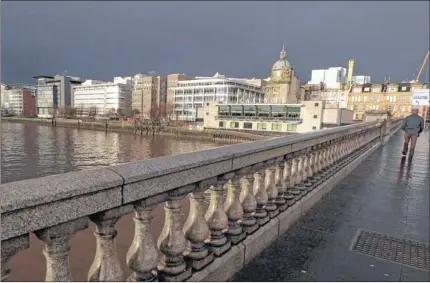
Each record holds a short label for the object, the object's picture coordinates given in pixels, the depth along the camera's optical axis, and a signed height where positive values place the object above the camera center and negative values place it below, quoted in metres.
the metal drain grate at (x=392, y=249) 3.21 -1.44
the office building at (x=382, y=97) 89.25 +6.50
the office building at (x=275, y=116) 66.00 -0.56
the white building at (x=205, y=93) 106.88 +6.33
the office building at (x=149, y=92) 128.50 +6.70
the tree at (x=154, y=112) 103.44 -1.38
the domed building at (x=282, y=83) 96.56 +9.82
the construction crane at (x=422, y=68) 88.31 +15.31
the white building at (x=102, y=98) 134.62 +3.76
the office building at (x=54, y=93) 149.25 +5.07
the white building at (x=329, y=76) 146.12 +19.63
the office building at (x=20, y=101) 160.00 +0.46
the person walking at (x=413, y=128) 10.59 -0.26
